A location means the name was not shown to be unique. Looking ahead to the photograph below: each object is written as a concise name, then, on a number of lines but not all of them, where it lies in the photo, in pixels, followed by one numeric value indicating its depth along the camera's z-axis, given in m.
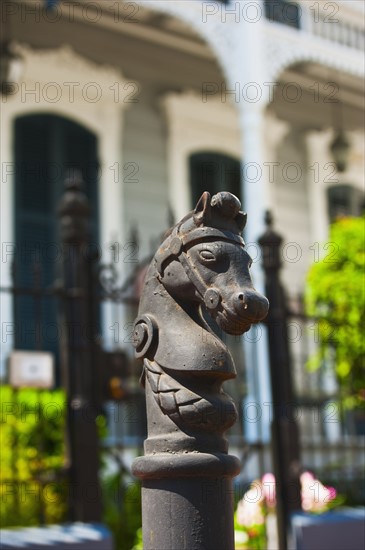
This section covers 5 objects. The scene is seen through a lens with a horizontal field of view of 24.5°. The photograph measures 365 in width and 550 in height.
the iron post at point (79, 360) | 4.64
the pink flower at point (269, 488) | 5.75
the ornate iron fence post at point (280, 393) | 5.28
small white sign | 5.00
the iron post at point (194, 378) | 2.31
